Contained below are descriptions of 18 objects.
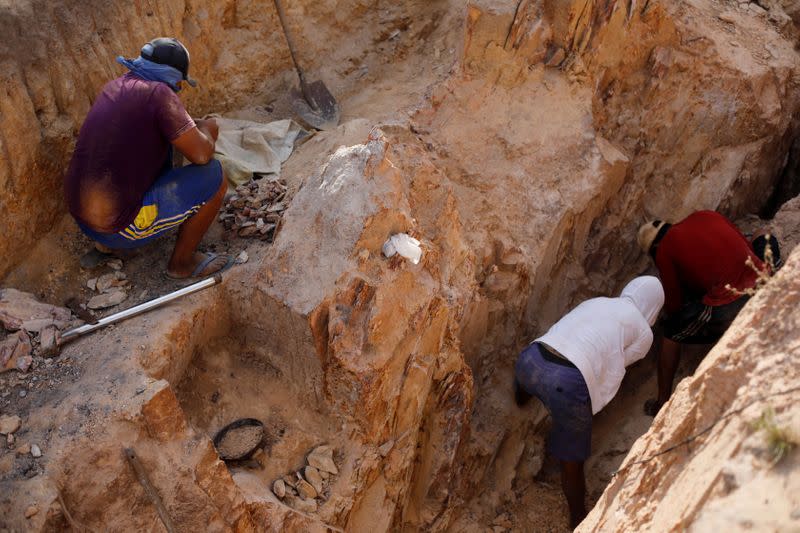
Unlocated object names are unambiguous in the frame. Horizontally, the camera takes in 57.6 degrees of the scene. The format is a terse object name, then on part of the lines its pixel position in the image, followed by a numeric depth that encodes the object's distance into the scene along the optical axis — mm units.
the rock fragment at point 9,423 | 2889
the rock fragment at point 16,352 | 3119
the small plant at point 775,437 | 1968
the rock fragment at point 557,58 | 4828
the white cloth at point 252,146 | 4121
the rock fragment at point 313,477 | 3383
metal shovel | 4684
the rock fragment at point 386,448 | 3574
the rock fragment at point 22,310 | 3264
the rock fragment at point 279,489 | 3305
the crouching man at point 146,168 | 3359
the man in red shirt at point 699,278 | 4238
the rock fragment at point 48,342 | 3166
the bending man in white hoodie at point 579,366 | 3879
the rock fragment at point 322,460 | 3414
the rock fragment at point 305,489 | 3354
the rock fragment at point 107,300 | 3518
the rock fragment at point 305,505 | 3322
